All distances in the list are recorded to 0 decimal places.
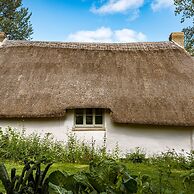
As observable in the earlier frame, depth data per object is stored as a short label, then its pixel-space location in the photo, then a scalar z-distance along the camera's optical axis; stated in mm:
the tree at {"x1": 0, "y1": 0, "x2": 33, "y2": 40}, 18398
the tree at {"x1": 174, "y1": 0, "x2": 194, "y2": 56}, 11682
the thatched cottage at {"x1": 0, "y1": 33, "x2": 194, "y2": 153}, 7421
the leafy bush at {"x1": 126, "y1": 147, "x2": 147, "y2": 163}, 7227
